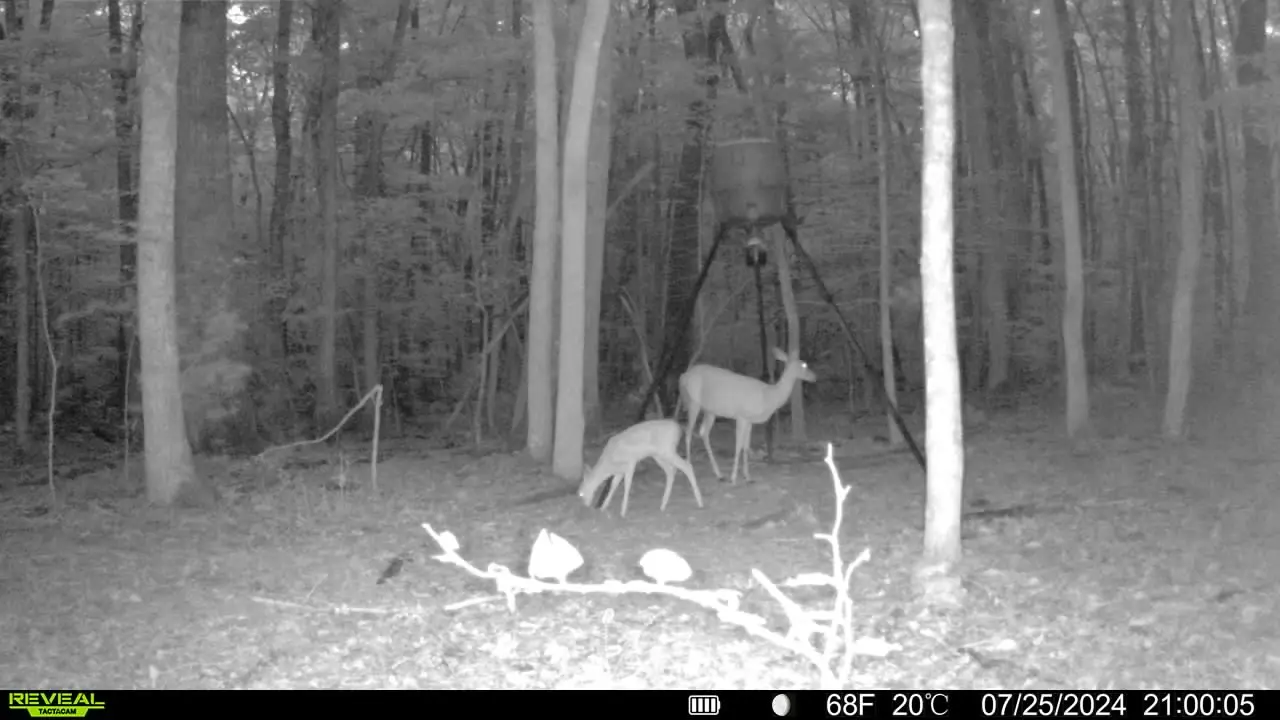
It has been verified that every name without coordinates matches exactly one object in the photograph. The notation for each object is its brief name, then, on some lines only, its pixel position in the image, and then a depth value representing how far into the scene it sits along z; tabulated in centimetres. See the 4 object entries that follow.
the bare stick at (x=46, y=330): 1097
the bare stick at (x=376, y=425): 1080
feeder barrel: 1230
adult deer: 1208
